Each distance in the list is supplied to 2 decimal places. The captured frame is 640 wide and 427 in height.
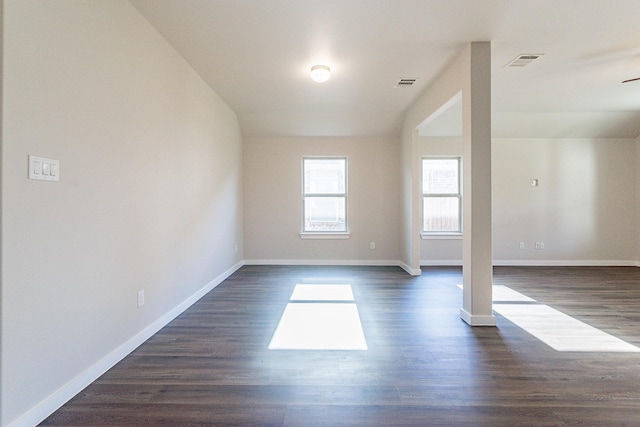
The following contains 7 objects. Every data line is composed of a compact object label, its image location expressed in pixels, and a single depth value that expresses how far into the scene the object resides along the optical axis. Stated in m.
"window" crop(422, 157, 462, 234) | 6.18
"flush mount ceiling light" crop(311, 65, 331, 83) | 3.47
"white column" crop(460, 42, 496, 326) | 2.92
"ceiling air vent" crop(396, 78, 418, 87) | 3.96
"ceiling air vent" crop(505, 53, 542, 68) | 3.28
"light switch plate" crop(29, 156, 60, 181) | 1.56
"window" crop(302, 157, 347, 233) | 6.19
